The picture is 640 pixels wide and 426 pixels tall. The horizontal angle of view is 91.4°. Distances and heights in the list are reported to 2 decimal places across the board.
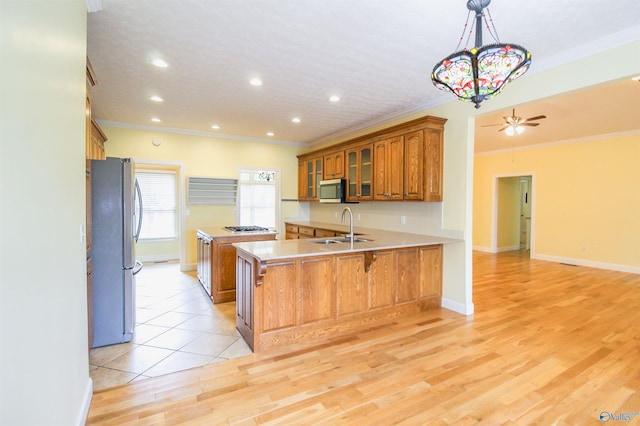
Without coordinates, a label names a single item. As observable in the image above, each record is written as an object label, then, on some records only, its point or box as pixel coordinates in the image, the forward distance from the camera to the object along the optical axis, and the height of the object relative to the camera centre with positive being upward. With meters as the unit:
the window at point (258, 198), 6.45 +0.19
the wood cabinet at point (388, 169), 4.16 +0.54
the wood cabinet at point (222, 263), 4.10 -0.76
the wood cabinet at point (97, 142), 3.50 +0.79
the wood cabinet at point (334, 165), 5.42 +0.76
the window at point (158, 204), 6.77 +0.05
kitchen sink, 3.63 -0.40
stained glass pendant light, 1.67 +0.79
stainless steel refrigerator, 2.82 -0.38
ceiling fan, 4.69 +1.30
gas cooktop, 4.61 -0.34
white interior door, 8.83 -0.11
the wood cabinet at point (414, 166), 3.89 +0.53
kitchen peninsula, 2.80 -0.79
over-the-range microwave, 5.35 +0.30
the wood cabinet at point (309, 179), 6.16 +0.58
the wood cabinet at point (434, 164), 3.86 +0.55
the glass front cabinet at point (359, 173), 4.78 +0.55
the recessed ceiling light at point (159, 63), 2.93 +1.37
